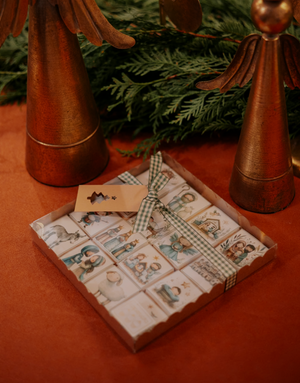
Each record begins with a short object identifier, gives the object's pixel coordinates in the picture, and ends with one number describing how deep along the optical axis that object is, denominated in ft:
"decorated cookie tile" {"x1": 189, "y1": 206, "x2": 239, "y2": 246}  2.69
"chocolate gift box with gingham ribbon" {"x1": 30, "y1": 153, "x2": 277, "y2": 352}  2.31
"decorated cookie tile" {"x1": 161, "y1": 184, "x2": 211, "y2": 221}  2.85
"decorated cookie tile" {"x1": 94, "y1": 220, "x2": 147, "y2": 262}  2.64
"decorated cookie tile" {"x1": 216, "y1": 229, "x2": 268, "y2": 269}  2.57
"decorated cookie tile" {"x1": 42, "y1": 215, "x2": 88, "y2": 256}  2.66
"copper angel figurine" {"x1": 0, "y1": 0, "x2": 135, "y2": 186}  2.46
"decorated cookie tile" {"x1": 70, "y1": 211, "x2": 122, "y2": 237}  2.77
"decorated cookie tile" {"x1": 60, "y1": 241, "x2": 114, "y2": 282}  2.54
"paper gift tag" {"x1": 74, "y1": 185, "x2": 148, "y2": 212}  2.83
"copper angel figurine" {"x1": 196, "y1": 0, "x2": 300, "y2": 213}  2.22
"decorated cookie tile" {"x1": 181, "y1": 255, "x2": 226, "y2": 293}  2.46
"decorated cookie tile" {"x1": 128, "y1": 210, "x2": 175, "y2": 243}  2.73
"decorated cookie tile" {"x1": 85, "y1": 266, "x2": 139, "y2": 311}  2.41
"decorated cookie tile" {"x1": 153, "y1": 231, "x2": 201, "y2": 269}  2.58
